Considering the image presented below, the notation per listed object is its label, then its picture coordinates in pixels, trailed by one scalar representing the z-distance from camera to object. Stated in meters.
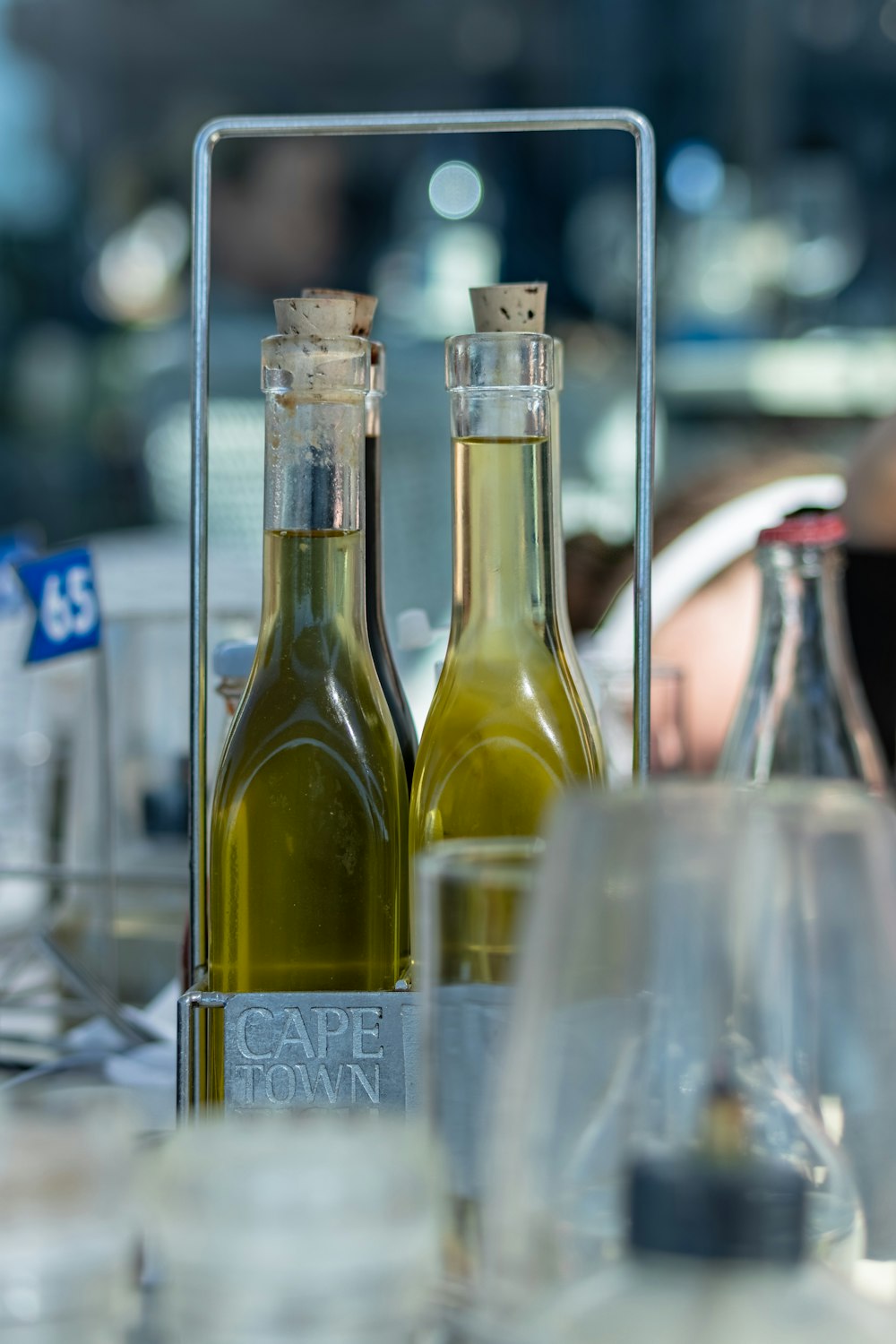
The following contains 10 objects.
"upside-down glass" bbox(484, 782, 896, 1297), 0.91
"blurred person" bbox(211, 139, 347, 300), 5.33
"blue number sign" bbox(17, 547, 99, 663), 1.38
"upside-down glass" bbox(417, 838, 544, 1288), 0.96
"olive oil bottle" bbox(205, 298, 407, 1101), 1.06
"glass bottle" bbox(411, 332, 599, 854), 1.07
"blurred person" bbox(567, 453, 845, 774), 2.34
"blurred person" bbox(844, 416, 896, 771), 2.21
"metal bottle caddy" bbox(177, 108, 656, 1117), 1.05
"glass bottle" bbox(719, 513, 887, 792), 1.45
